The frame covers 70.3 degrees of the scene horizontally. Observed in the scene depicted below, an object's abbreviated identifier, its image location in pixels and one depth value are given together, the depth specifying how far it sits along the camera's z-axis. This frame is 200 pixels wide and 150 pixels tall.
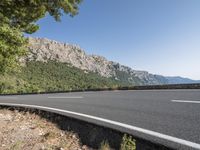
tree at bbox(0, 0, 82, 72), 5.71
